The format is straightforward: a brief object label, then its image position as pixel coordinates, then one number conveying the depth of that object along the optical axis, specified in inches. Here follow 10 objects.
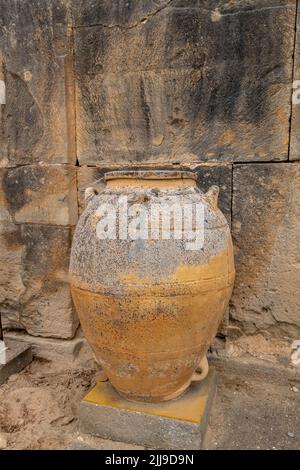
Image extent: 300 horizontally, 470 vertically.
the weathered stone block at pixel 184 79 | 84.1
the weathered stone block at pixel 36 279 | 103.4
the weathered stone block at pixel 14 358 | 94.6
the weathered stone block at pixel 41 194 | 100.3
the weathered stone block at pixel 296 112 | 81.9
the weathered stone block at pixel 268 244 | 86.5
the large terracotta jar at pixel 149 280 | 61.7
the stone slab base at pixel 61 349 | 105.0
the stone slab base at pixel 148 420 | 67.2
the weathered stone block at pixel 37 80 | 96.8
